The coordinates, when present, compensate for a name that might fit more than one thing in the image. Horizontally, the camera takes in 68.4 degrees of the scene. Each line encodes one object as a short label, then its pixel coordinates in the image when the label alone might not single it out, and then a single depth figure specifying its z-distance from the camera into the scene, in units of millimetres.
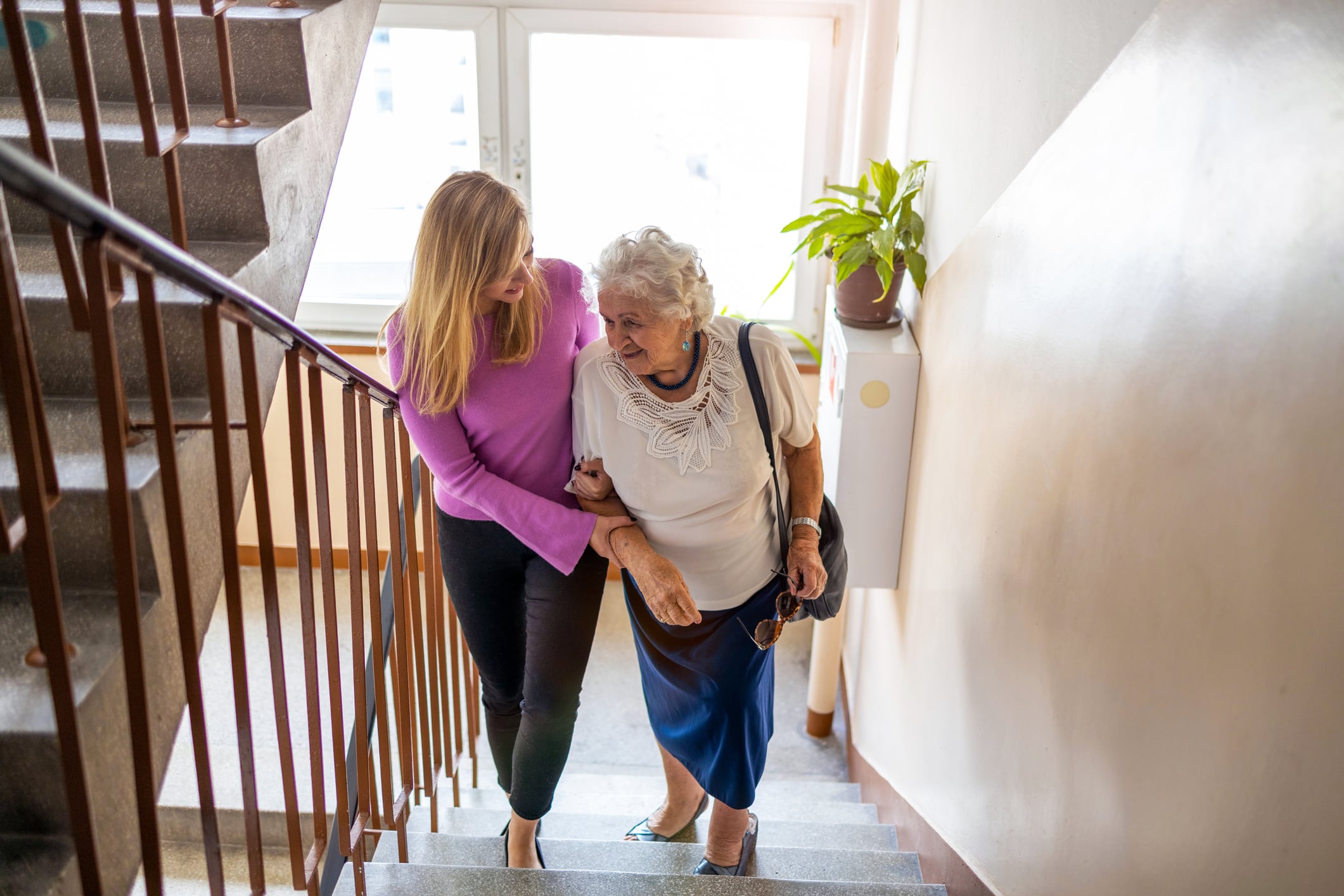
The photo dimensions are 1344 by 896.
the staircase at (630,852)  1942
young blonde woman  1713
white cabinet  2717
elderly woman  1768
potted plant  2625
